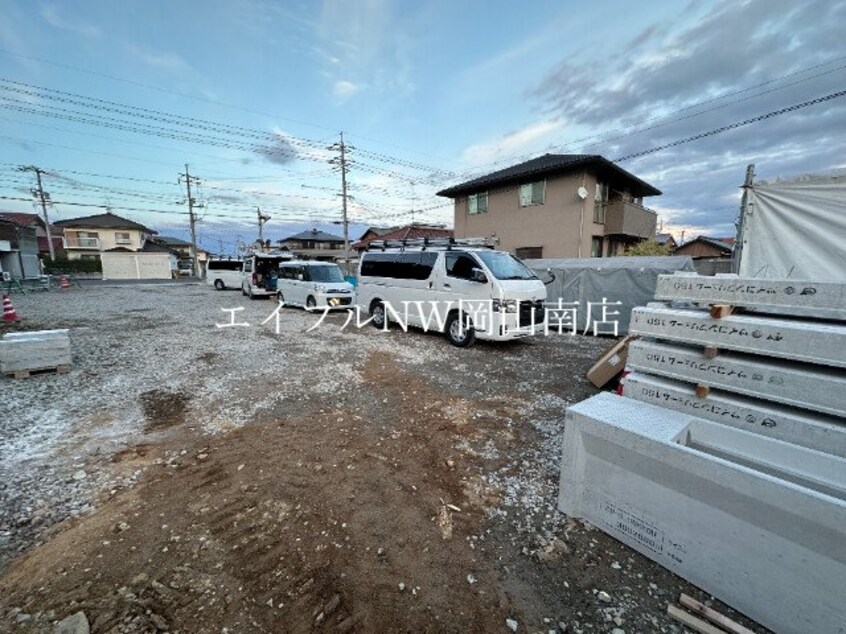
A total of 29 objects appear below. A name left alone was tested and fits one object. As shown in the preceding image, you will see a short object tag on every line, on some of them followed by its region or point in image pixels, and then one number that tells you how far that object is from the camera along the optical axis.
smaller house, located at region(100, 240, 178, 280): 35.94
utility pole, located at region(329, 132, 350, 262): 26.06
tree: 16.03
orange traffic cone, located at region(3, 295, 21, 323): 10.38
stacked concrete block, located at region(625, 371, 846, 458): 2.19
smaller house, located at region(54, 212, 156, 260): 44.06
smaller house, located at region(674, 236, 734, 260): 32.53
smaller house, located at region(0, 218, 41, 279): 22.78
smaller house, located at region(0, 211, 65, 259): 44.19
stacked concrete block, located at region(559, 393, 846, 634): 1.65
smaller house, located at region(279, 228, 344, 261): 52.97
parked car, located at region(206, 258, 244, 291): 23.75
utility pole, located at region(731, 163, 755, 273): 4.86
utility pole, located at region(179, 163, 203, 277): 37.72
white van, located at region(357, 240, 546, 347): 7.23
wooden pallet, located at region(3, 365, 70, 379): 5.36
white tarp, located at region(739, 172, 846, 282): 4.28
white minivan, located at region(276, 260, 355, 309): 12.99
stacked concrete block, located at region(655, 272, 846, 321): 2.26
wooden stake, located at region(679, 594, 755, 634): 1.74
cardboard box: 5.27
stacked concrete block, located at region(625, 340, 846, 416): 2.17
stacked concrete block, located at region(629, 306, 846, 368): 2.15
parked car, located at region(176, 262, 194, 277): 51.36
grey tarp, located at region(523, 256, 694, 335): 8.96
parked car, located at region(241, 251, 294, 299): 18.39
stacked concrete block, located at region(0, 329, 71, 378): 5.27
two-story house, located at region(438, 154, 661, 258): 15.38
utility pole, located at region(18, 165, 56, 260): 36.93
